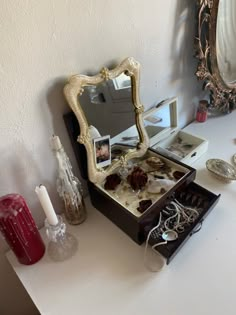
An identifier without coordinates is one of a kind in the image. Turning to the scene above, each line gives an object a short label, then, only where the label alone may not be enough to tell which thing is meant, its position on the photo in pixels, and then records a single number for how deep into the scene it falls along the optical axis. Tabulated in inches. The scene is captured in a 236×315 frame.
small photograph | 26.4
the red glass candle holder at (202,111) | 42.4
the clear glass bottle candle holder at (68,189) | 23.8
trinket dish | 32.0
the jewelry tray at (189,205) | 23.8
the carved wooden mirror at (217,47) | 31.8
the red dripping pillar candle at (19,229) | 21.0
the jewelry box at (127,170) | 24.4
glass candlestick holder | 24.6
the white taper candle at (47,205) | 21.1
